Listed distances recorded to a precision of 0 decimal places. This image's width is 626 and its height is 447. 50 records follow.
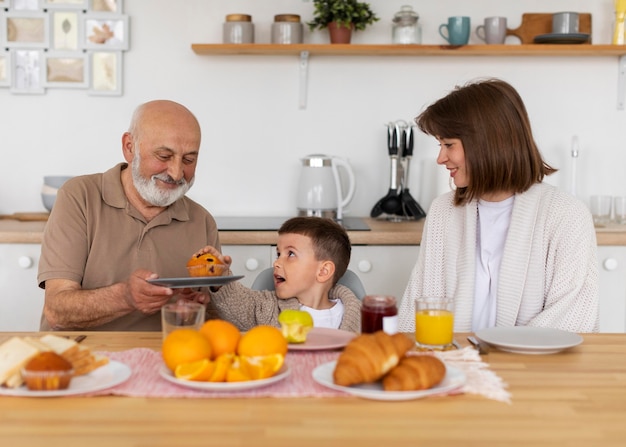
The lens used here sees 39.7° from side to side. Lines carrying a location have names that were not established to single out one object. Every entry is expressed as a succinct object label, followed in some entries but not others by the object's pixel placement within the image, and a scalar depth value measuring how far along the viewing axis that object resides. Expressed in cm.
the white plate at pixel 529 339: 168
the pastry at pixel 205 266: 202
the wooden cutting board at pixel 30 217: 344
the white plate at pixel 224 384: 136
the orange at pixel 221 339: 146
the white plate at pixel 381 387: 135
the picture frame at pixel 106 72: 361
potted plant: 348
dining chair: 236
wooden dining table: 119
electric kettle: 346
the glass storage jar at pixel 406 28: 350
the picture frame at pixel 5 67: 360
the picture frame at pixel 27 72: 361
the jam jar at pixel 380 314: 164
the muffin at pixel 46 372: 135
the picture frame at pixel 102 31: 360
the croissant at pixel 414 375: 137
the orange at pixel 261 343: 143
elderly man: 224
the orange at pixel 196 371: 139
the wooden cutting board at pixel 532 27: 362
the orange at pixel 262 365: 141
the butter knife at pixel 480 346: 168
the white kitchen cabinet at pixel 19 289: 314
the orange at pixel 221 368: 139
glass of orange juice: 166
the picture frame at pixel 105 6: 359
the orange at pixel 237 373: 139
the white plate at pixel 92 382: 135
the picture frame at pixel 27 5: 360
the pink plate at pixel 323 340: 166
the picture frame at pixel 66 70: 361
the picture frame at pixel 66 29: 360
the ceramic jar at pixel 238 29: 350
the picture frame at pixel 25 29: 360
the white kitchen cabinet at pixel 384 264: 318
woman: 227
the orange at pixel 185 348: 142
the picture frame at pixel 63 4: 359
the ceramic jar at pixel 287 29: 350
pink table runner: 138
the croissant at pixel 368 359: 137
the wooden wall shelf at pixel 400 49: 347
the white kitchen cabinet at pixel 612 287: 323
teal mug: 347
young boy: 224
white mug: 352
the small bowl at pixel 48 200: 342
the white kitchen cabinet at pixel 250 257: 316
